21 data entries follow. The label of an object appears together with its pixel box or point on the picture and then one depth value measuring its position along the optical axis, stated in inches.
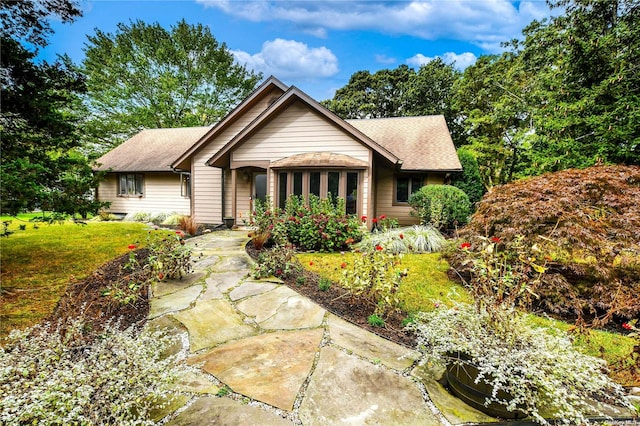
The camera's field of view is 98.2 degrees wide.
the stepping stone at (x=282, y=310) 133.0
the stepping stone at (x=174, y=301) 140.3
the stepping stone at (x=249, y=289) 162.7
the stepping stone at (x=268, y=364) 86.8
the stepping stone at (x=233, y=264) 207.5
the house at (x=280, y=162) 358.3
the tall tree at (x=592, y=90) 359.3
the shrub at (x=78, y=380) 62.1
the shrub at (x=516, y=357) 75.0
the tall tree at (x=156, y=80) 907.4
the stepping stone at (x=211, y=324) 118.3
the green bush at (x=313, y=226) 278.2
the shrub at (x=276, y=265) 191.3
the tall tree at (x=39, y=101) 173.2
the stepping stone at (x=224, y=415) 73.9
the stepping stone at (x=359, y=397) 78.4
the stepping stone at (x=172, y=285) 165.3
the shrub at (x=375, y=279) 142.4
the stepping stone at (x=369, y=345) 104.8
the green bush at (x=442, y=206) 370.9
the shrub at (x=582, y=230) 165.2
